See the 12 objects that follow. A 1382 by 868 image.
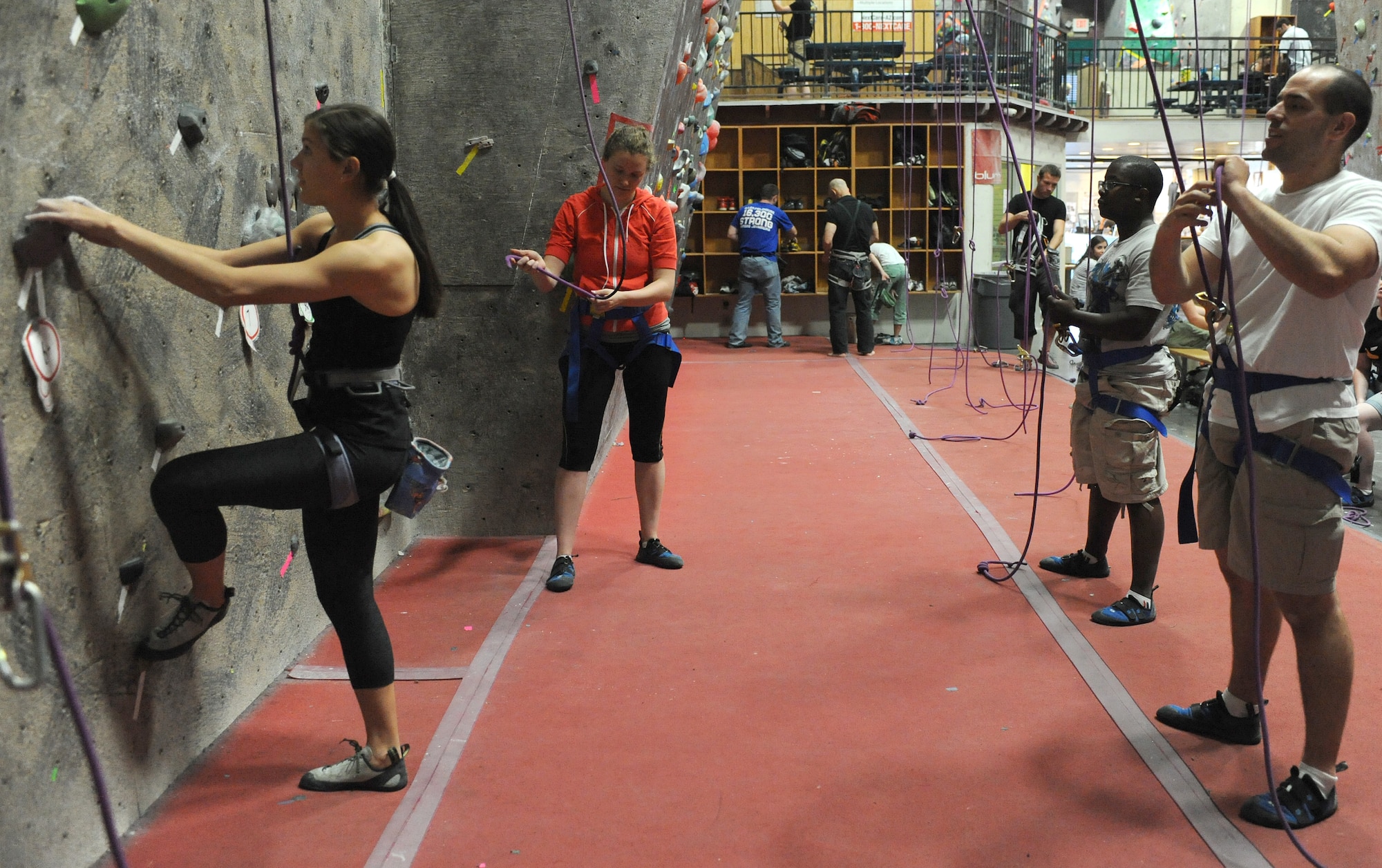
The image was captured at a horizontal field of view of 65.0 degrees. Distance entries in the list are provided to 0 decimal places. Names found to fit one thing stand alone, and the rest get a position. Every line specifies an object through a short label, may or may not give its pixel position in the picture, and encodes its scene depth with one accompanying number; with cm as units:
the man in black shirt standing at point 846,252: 976
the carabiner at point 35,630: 121
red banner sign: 1095
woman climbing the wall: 200
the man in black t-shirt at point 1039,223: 746
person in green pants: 1050
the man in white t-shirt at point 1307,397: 205
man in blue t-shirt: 1049
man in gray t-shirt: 320
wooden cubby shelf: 1167
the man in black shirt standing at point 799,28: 1211
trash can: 1055
